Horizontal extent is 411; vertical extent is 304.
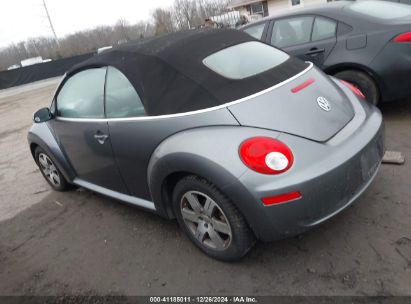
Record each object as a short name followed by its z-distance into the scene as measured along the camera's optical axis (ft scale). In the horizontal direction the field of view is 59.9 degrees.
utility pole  165.78
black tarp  96.22
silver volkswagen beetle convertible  7.33
